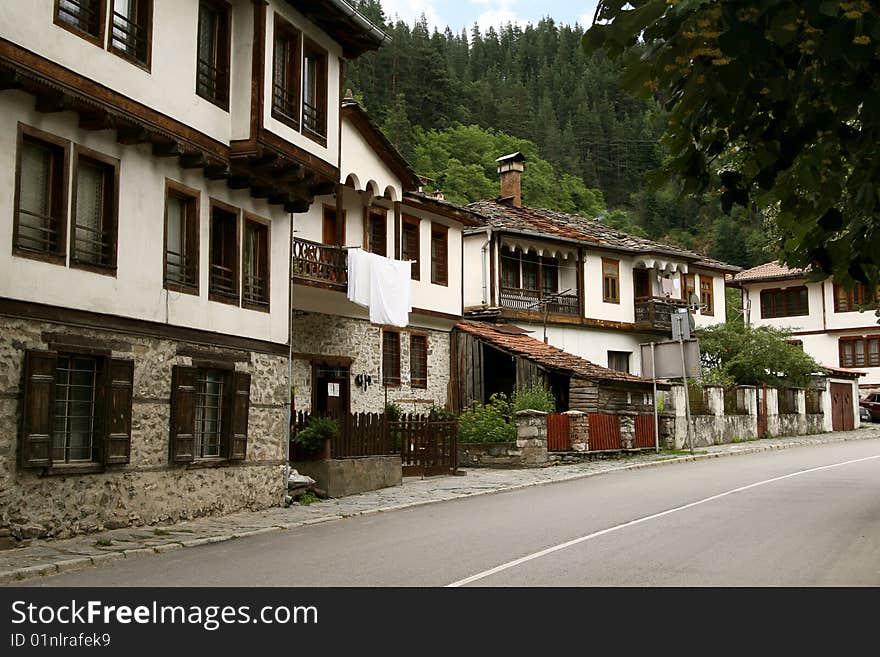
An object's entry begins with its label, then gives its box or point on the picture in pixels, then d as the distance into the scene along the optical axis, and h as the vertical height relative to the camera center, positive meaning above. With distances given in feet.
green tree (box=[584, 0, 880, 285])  17.70 +6.51
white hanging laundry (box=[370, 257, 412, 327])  74.95 +10.25
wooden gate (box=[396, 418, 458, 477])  74.13 -1.38
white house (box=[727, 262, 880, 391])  182.19 +20.20
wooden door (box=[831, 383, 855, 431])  144.15 +2.24
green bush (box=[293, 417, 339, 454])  59.57 -0.44
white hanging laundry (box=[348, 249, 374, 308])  73.67 +11.25
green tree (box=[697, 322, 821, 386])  134.51 +8.80
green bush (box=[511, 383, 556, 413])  90.07 +2.31
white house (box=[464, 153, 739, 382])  120.26 +19.27
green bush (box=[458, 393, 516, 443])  85.51 +0.10
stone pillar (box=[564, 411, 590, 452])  88.28 -0.46
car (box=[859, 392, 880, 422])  159.74 +2.89
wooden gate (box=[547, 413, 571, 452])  86.43 -0.65
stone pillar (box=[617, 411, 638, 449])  94.38 -0.57
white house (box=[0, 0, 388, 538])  40.09 +9.00
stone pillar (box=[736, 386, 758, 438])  120.47 +2.60
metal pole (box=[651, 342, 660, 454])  95.91 +0.11
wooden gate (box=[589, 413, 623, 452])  90.02 -0.61
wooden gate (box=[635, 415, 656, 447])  96.58 -0.61
